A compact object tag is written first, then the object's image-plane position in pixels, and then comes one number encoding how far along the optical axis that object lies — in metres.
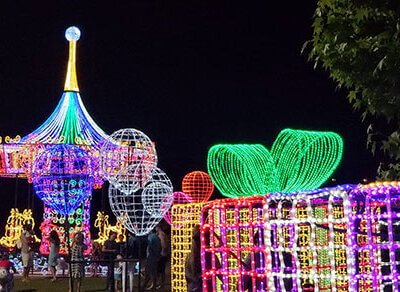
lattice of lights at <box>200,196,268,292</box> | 6.13
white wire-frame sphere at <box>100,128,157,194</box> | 12.95
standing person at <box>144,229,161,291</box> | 13.96
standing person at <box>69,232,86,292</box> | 14.23
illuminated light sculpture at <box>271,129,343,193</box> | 12.74
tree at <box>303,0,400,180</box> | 6.35
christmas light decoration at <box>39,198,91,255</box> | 20.30
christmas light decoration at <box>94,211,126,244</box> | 21.86
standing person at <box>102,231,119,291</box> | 11.30
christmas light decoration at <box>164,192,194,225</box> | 18.22
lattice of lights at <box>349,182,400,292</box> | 4.91
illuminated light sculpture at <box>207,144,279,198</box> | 12.77
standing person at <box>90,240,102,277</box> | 18.49
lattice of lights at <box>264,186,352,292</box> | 5.05
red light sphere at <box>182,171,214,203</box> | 19.53
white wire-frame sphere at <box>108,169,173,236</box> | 12.19
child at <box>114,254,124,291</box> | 14.41
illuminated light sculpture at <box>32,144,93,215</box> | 13.07
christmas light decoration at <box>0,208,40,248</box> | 21.62
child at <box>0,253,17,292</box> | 11.36
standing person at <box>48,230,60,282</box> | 17.02
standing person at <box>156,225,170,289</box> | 15.40
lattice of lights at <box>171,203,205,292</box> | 11.29
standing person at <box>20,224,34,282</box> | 17.30
